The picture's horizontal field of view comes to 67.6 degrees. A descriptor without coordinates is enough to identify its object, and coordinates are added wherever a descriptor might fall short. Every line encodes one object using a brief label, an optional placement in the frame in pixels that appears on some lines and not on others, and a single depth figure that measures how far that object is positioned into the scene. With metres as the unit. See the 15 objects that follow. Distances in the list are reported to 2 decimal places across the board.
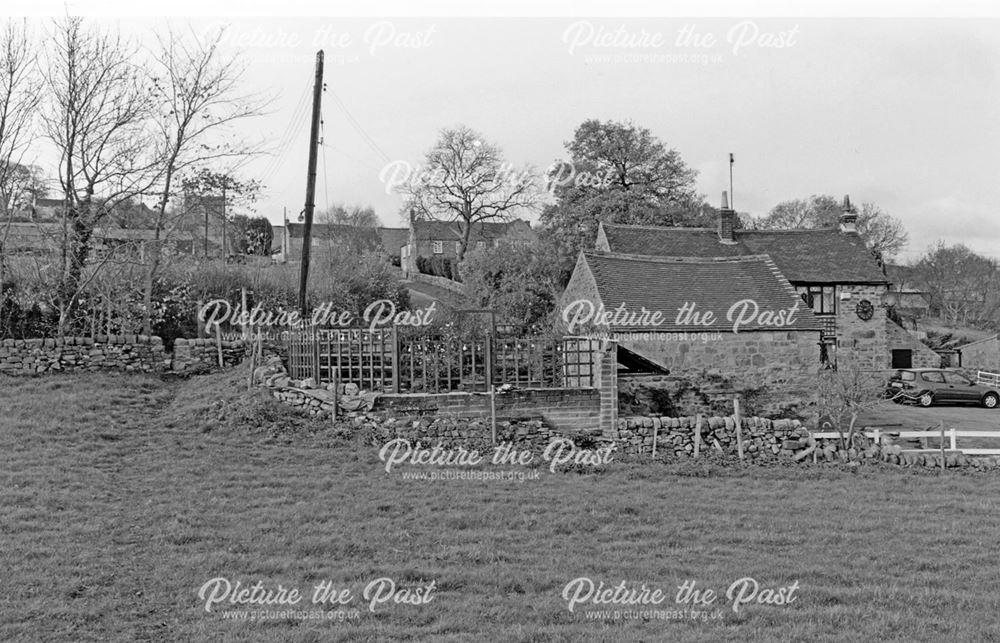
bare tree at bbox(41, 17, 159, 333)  20.11
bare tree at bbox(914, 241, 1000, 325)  60.42
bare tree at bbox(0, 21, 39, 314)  19.66
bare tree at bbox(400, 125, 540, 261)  43.41
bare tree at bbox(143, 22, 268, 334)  21.34
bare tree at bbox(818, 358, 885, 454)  15.40
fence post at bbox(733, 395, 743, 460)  14.02
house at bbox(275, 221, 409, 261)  46.01
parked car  27.06
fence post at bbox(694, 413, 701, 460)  14.06
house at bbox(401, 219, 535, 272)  55.16
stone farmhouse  30.94
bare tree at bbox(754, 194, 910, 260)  52.25
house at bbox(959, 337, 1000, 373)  39.67
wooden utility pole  21.36
